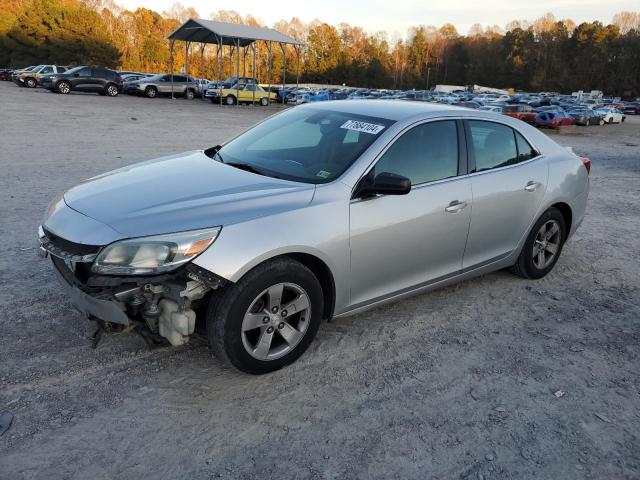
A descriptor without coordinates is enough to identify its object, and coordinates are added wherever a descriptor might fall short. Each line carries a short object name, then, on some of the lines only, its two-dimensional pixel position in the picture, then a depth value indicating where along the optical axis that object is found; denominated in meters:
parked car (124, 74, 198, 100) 36.50
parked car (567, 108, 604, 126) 36.50
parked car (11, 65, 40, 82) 40.94
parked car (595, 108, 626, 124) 40.18
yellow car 36.16
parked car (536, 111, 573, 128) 32.72
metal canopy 34.72
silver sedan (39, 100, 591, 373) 2.96
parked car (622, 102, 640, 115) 62.47
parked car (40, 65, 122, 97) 33.47
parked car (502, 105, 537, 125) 33.41
